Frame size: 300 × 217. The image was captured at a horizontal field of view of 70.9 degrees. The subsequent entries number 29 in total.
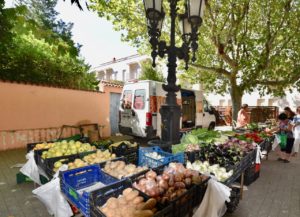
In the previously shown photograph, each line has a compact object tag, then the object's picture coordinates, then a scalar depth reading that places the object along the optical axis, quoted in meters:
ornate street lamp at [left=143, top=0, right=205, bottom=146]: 4.06
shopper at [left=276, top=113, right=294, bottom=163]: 6.96
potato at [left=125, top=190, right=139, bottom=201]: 2.28
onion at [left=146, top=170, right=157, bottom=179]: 2.71
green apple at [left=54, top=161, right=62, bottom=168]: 3.44
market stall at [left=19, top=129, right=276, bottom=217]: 2.26
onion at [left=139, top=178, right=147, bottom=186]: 2.55
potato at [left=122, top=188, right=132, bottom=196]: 2.39
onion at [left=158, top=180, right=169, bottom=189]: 2.52
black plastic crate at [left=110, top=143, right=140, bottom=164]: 4.23
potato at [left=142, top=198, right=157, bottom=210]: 2.15
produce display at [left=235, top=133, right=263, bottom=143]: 5.78
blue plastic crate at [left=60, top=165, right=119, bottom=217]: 2.32
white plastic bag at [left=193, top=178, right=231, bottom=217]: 2.55
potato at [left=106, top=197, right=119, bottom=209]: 2.14
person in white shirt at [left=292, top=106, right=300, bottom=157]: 7.82
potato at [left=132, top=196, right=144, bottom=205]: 2.22
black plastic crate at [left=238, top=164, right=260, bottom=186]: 4.85
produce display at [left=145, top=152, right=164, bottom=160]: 3.85
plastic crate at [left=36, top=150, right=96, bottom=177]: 3.51
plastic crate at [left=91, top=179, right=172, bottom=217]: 2.10
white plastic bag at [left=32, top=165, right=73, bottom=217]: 2.71
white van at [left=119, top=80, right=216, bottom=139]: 8.28
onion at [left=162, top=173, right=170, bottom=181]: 2.67
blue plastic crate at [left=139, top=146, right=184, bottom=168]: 3.62
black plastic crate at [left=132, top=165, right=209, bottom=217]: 2.25
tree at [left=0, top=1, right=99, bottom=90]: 4.44
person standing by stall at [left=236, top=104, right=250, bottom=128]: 9.09
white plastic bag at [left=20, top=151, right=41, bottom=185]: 3.96
